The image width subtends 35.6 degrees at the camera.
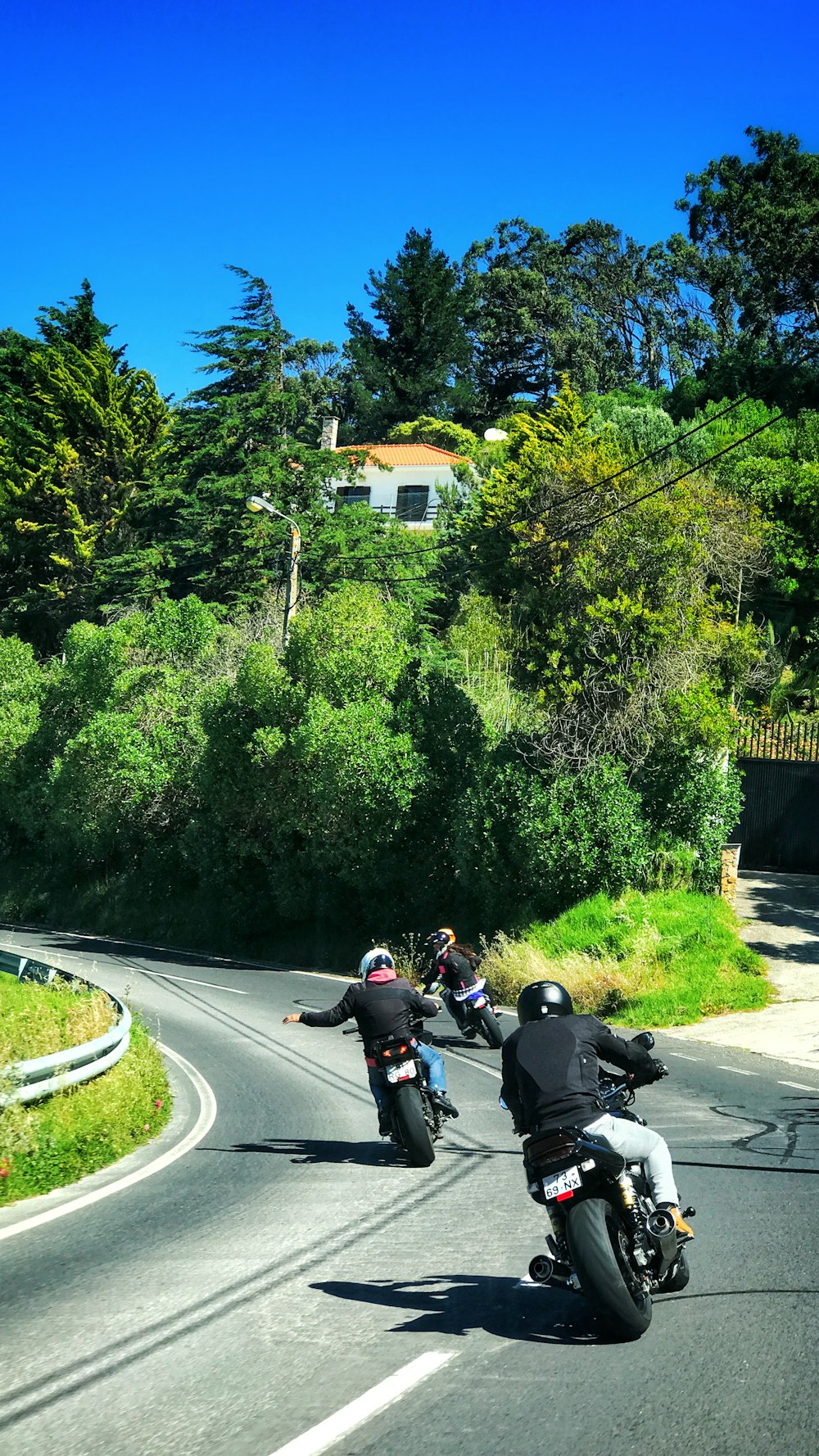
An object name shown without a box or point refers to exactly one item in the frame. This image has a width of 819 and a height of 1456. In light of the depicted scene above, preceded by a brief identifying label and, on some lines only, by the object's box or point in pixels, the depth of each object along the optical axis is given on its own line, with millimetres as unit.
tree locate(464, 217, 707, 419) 75688
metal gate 27438
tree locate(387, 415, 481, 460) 71625
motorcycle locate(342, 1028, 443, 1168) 9578
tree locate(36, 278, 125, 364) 67312
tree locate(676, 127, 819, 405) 51875
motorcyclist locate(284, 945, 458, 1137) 9867
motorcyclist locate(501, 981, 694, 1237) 5887
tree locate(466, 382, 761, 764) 22906
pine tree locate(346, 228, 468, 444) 79938
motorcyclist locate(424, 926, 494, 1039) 15445
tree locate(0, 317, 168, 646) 58875
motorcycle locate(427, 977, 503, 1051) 15641
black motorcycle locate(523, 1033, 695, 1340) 5453
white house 67250
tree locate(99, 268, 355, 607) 48312
